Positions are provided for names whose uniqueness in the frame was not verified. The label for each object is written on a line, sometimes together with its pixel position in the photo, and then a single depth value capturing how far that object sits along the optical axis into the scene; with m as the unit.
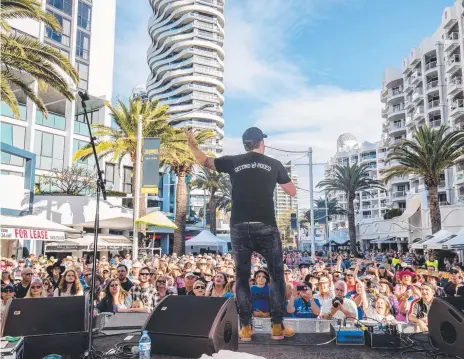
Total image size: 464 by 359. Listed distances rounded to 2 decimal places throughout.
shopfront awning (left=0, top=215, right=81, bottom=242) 12.28
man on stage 3.87
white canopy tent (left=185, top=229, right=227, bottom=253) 27.51
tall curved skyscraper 111.06
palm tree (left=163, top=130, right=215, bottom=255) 27.05
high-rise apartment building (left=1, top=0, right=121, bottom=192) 31.38
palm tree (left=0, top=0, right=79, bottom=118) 11.83
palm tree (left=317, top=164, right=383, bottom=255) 43.55
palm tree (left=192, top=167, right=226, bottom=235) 41.41
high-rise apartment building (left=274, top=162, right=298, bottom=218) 185.76
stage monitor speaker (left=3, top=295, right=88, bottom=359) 3.47
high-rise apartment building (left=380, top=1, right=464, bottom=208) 44.91
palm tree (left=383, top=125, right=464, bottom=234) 28.34
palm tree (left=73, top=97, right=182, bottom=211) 22.45
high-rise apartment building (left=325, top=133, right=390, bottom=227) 95.44
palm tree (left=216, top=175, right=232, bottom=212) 49.06
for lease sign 12.28
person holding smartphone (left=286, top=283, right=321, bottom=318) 5.98
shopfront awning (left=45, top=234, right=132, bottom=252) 21.08
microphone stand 3.35
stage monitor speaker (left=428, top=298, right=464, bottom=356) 3.32
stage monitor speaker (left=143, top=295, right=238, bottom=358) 3.26
